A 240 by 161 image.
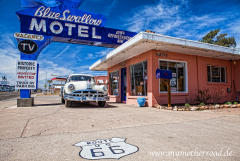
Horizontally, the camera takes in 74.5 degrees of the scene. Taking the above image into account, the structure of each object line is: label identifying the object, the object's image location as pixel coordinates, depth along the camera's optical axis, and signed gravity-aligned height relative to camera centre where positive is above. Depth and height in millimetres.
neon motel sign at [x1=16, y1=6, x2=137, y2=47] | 10078 +4236
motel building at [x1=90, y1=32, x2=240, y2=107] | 8453 +1322
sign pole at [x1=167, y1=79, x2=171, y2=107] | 7918 -301
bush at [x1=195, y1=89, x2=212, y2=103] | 9547 -526
